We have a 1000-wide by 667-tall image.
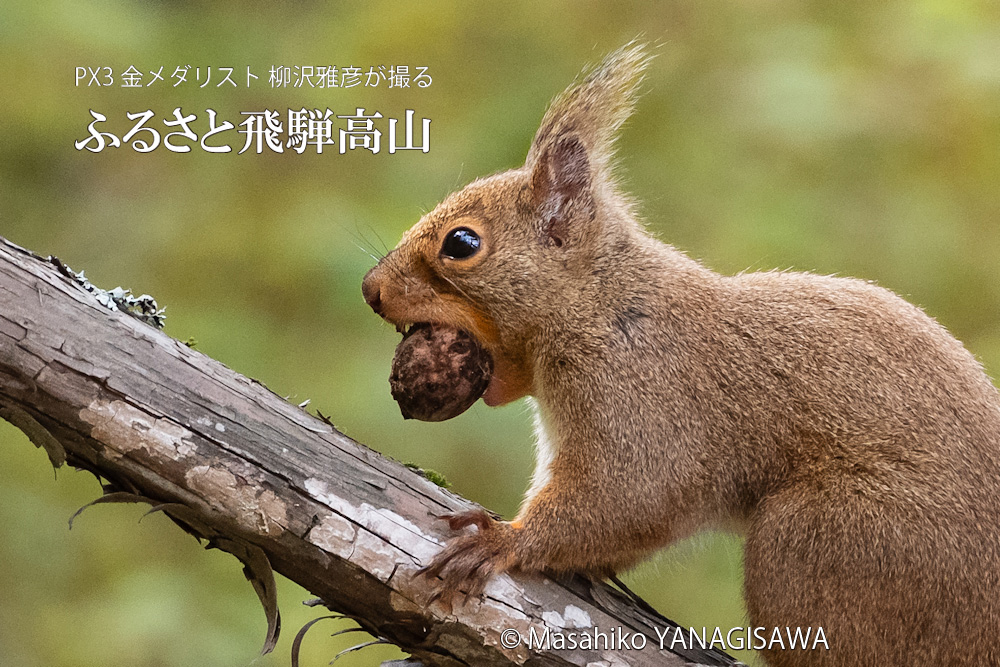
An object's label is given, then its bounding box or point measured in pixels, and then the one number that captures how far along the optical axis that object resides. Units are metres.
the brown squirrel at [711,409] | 4.81
